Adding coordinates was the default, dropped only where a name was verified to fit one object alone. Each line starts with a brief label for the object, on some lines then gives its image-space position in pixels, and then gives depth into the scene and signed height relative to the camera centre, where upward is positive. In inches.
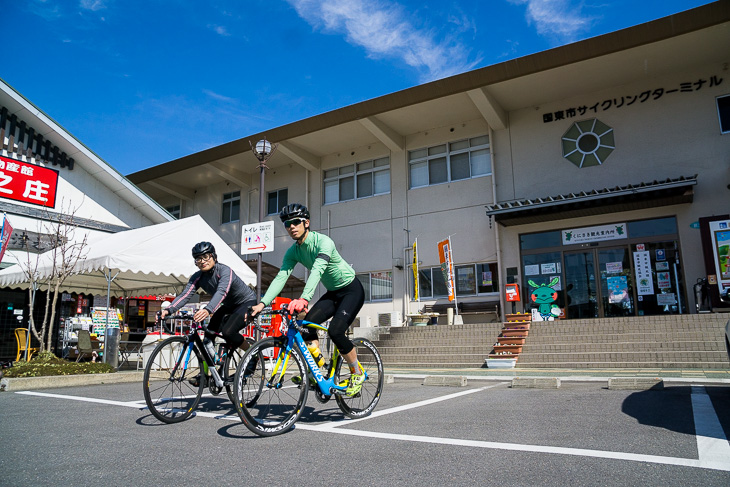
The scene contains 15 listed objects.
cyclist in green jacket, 173.3 +14.8
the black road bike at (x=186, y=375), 184.9 -18.3
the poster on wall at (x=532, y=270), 677.3 +67.6
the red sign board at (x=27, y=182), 539.6 +164.8
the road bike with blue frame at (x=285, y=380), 150.3 -18.0
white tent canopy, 402.6 +56.9
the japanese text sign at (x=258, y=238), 460.4 +81.3
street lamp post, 468.8 +166.0
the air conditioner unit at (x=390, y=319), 711.1 +5.4
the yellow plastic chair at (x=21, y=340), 481.4 -9.6
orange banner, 669.9 +76.8
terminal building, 586.9 +206.0
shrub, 319.3 -25.5
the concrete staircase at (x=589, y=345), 414.0 -24.5
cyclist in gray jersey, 197.2 +13.0
